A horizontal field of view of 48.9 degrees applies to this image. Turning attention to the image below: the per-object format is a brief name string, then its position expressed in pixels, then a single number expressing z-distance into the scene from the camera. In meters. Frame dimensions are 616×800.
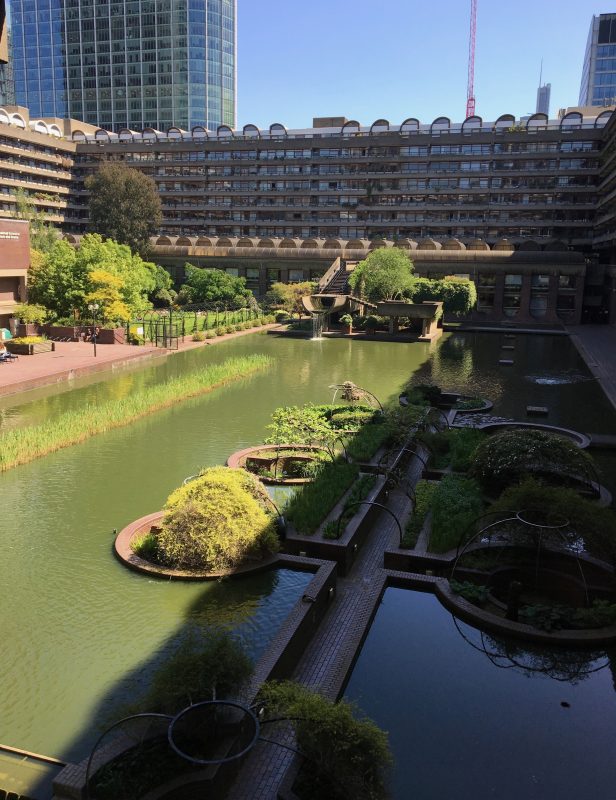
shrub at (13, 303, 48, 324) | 42.56
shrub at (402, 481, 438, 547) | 14.08
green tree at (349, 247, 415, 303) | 55.03
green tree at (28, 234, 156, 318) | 43.94
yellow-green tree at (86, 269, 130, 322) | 43.06
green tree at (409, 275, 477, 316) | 57.56
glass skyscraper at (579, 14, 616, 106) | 142.25
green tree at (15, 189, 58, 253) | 56.78
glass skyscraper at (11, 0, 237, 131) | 148.62
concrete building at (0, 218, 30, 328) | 42.50
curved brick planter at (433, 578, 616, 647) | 10.74
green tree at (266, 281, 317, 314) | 62.88
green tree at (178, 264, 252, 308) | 62.31
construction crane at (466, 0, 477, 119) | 182.01
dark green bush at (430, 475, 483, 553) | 13.61
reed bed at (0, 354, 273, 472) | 20.47
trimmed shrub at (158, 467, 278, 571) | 12.77
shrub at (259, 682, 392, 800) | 7.17
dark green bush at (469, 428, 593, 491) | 16.09
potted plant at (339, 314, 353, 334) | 53.91
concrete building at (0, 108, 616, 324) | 68.69
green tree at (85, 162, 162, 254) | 73.38
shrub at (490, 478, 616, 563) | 12.57
